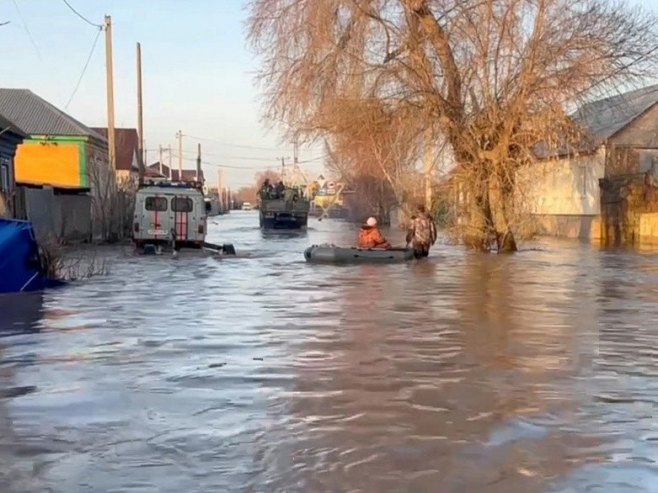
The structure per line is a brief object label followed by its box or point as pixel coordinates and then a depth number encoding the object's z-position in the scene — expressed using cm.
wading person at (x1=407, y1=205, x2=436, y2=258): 2686
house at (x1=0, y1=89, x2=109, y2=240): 4922
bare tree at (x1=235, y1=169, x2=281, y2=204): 14468
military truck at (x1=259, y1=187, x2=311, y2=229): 5616
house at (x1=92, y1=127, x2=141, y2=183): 7919
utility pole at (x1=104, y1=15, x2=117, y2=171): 3566
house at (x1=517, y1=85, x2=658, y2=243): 4112
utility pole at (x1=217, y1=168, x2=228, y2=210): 14038
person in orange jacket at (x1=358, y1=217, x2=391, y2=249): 2552
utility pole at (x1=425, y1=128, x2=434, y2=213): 3003
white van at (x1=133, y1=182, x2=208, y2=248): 2827
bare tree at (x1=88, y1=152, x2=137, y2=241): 3459
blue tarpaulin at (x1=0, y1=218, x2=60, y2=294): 1591
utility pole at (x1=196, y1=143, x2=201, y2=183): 8609
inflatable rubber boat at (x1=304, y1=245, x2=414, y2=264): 2436
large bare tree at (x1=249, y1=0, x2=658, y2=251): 2758
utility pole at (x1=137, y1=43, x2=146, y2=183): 4350
